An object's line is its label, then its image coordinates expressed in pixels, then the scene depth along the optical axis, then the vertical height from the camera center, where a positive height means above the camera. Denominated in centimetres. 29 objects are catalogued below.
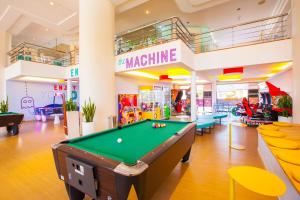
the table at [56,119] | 922 -117
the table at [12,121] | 568 -80
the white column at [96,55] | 565 +174
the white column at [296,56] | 456 +128
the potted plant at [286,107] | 522 -35
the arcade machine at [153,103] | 890 -23
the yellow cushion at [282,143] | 228 -76
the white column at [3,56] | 917 +283
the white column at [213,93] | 1248 +45
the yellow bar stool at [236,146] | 431 -145
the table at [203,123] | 573 -100
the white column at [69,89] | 894 +69
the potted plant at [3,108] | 705 -32
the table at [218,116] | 750 -92
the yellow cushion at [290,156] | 179 -78
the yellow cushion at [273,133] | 287 -73
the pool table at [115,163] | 138 -68
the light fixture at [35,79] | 940 +140
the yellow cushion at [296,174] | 139 -76
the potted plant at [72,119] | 520 -68
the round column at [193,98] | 653 +2
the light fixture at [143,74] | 724 +135
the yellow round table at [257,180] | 115 -72
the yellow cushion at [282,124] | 381 -71
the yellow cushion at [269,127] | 343 -72
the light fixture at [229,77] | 870 +129
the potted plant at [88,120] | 504 -69
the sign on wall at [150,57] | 512 +163
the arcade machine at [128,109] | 727 -51
